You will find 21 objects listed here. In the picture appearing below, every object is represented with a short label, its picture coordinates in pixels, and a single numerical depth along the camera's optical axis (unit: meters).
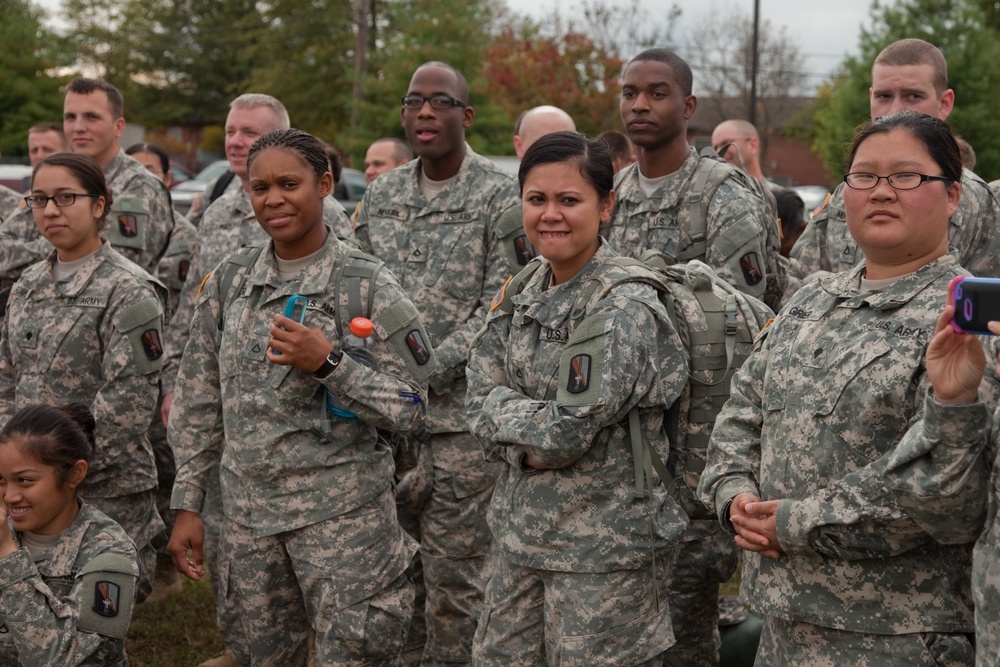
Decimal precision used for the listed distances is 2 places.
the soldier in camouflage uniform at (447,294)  5.32
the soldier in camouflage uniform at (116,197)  6.56
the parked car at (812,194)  31.50
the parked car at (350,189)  20.21
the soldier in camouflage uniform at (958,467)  2.76
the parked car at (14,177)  19.61
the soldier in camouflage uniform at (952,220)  4.55
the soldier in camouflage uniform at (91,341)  5.02
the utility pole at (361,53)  29.84
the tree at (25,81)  35.00
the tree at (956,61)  25.50
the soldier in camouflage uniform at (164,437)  6.73
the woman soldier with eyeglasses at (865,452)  3.03
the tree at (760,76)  45.91
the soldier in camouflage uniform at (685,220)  4.64
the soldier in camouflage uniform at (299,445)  4.12
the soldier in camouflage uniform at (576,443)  3.68
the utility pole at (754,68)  32.59
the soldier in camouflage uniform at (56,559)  4.15
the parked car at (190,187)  19.88
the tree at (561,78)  33.44
